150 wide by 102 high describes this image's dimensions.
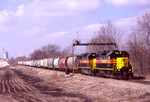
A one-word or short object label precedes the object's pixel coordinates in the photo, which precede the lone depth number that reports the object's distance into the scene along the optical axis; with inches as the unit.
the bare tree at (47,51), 6097.4
